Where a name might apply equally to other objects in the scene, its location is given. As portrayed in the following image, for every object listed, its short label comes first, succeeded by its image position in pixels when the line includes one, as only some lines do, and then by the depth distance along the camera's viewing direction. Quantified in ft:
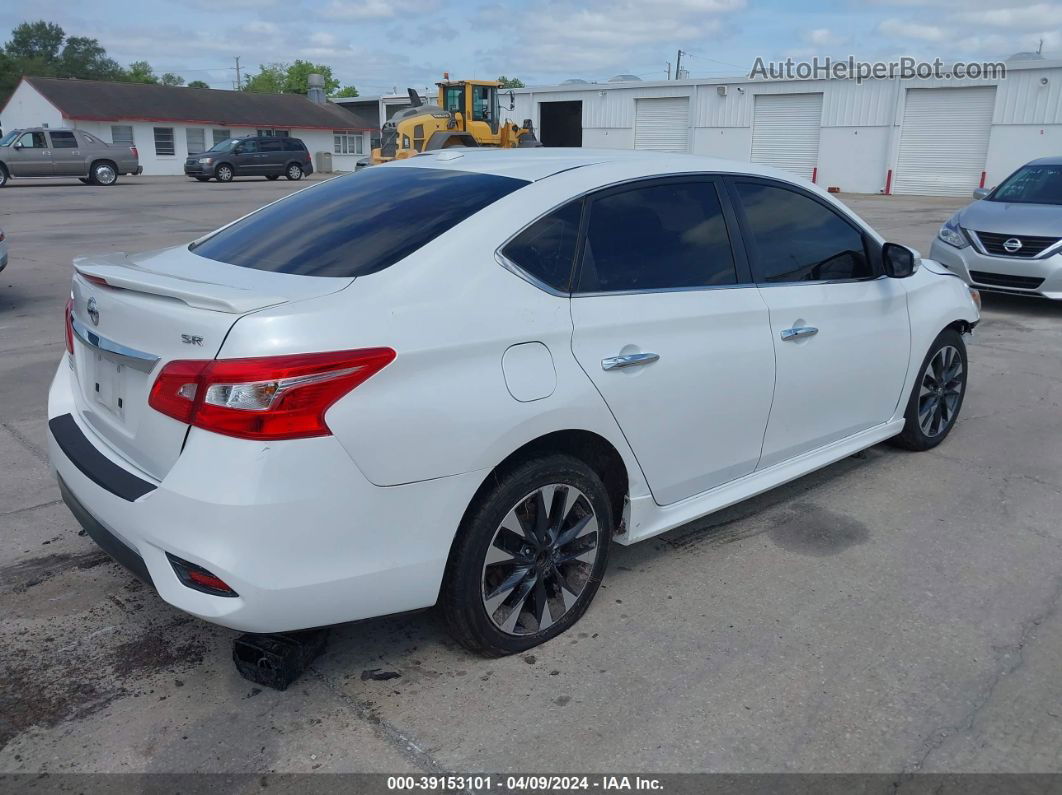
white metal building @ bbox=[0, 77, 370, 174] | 143.84
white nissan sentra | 8.16
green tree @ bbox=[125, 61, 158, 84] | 376.89
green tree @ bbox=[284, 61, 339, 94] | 313.32
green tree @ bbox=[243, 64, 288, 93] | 334.65
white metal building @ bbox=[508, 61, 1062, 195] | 95.91
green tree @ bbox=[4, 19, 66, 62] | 356.59
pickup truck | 97.92
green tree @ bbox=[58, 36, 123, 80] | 345.90
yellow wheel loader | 89.61
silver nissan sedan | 30.17
